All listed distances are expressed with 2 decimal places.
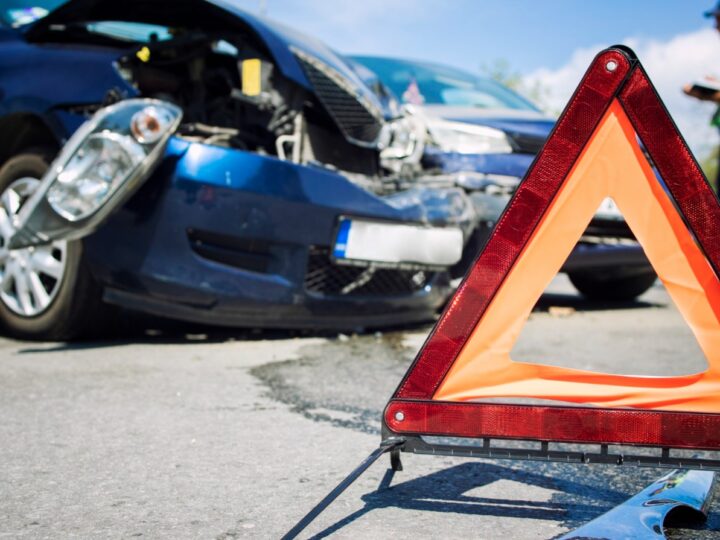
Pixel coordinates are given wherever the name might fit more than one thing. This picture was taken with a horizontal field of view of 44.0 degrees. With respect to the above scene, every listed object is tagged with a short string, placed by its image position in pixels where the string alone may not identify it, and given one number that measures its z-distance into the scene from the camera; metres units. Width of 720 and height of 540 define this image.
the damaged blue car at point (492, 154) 5.05
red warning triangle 1.83
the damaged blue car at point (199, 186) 3.54
